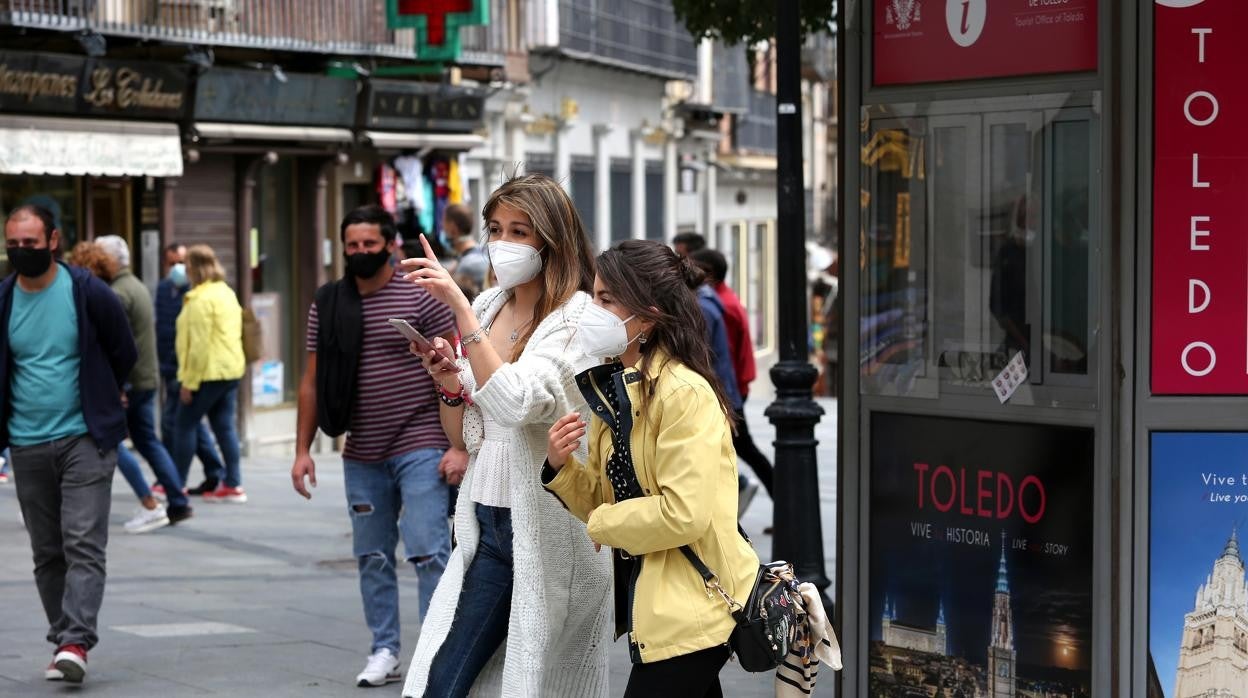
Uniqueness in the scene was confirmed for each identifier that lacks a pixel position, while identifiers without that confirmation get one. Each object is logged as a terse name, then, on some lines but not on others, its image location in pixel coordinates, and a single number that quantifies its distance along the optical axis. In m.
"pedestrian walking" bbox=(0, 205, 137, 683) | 8.05
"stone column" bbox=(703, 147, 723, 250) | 39.25
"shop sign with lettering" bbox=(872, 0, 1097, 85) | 6.05
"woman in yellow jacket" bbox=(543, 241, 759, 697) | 4.87
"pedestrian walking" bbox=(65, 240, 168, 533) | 13.03
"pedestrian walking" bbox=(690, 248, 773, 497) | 12.18
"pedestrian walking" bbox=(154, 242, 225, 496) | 14.91
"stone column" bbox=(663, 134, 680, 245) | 36.47
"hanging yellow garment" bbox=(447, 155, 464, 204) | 23.59
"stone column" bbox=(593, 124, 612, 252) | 32.22
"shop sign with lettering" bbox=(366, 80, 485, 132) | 21.75
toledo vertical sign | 5.84
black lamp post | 8.91
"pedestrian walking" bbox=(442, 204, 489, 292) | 11.30
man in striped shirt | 7.80
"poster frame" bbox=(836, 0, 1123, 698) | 5.87
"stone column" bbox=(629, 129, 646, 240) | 34.28
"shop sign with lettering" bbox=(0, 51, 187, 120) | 17.14
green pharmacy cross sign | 20.78
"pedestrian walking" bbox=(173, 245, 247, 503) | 14.22
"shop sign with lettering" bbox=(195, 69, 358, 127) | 19.34
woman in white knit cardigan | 5.46
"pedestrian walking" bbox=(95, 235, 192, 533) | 13.02
